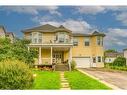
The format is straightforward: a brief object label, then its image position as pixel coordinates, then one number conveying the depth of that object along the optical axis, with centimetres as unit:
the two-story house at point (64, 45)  1063
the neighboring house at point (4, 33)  1100
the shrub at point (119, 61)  1206
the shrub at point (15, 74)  396
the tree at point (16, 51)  778
